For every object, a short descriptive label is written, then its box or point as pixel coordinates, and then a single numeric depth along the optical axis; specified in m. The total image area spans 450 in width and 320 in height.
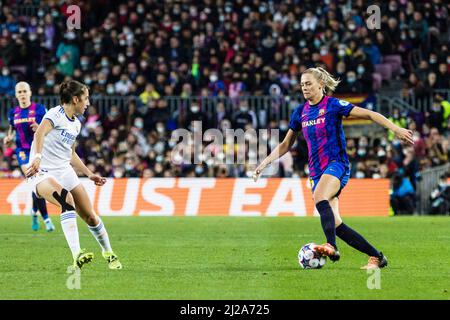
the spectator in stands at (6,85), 29.20
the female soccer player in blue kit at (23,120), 17.38
